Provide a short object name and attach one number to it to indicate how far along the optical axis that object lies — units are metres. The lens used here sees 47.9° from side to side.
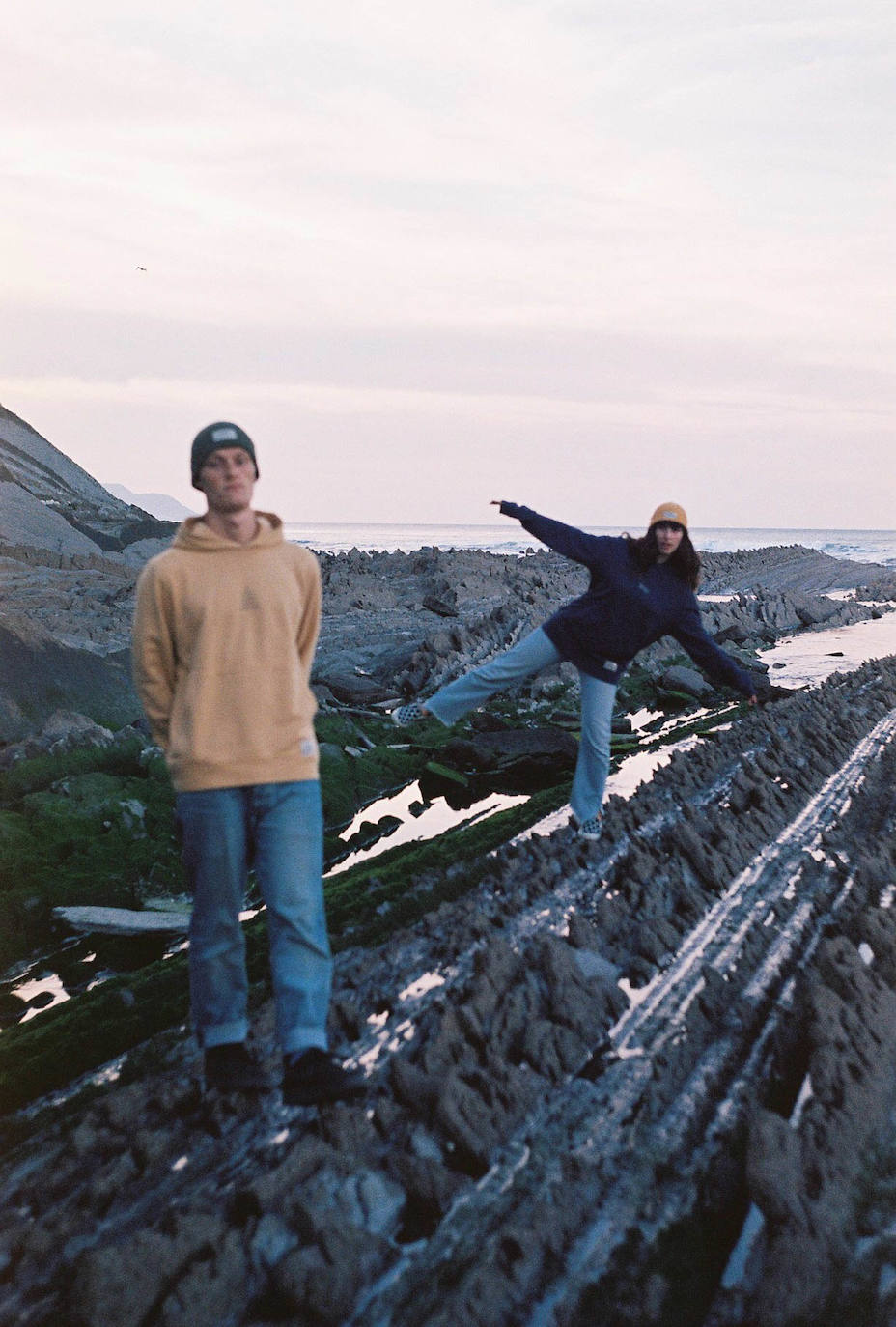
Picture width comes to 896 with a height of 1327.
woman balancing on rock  5.25
